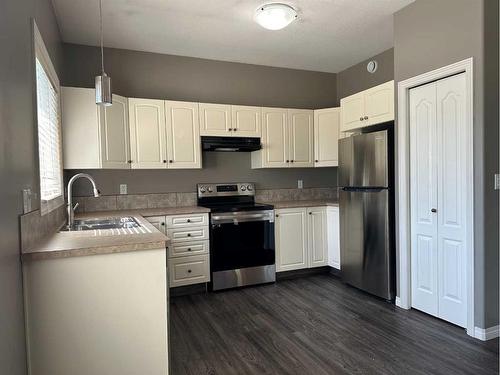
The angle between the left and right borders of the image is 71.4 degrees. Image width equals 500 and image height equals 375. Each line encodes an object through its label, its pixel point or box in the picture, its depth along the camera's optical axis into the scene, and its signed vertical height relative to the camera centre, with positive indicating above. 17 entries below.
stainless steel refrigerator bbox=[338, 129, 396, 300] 3.23 -0.33
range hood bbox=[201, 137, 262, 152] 3.93 +0.44
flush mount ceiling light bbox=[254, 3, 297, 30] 2.85 +1.38
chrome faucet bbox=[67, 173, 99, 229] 2.66 -0.21
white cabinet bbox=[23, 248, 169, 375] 1.65 -0.64
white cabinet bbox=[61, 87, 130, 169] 3.26 +0.53
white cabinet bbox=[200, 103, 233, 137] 3.91 +0.71
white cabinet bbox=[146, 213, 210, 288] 3.56 -0.67
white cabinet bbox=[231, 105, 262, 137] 4.05 +0.72
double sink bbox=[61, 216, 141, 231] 2.76 -0.33
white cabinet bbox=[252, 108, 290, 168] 4.20 +0.50
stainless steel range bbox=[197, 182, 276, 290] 3.72 -0.70
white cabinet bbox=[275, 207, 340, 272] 4.05 -0.69
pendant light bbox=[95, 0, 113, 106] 2.21 +0.61
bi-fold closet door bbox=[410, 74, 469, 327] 2.66 -0.18
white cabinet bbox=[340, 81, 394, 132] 3.28 +0.72
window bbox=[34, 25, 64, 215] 2.18 +0.42
